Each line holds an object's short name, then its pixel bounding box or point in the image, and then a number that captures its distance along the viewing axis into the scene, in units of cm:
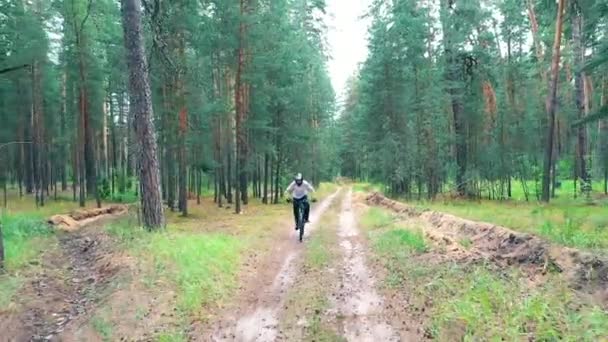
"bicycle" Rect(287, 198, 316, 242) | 1314
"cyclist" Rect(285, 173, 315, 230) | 1332
